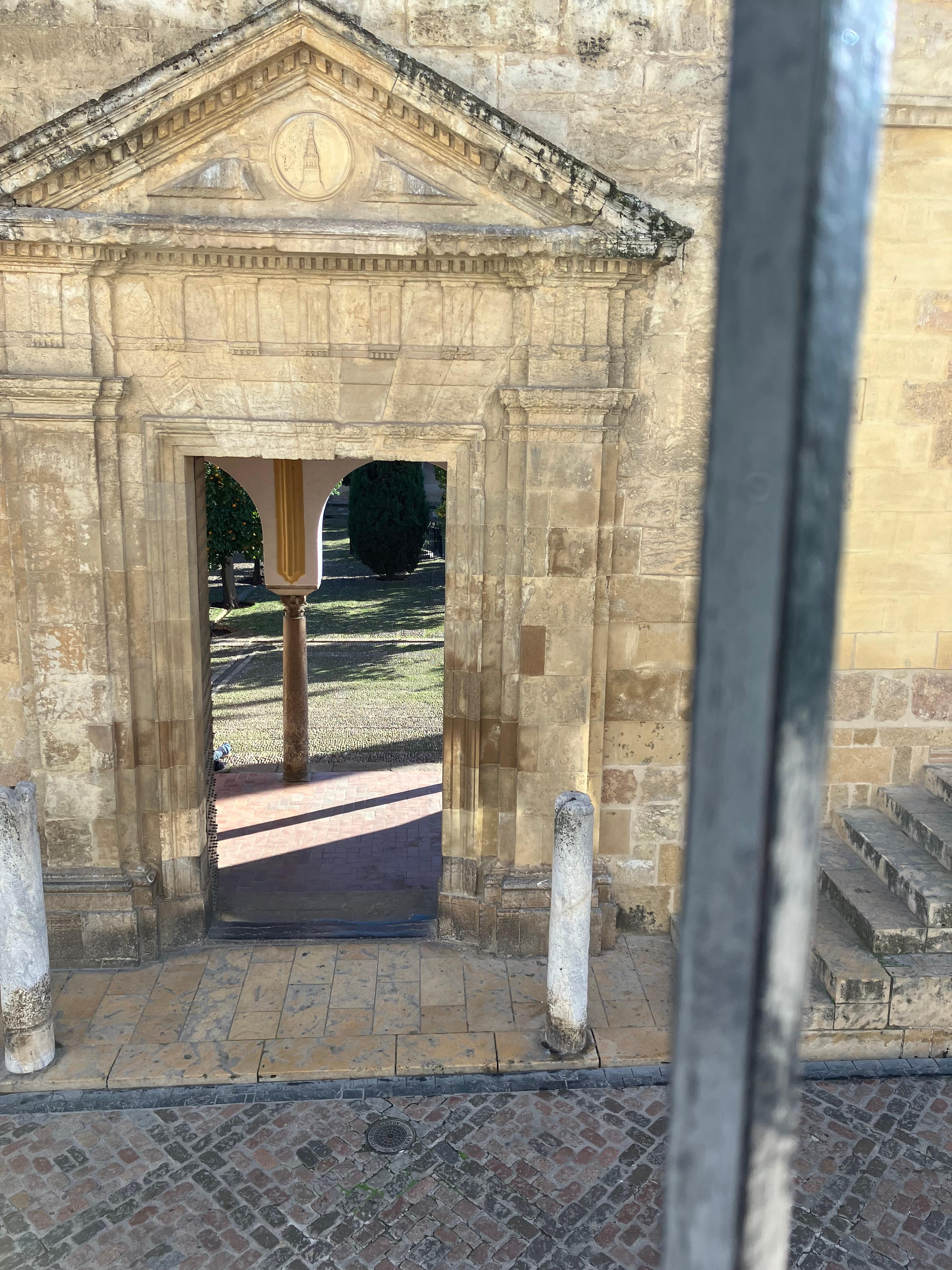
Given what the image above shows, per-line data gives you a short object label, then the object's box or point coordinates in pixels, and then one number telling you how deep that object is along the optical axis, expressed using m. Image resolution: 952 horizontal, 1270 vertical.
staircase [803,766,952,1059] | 5.83
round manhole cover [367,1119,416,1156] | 5.13
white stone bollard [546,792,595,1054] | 5.61
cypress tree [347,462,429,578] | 24.86
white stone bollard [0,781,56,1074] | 5.43
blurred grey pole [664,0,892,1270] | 0.81
